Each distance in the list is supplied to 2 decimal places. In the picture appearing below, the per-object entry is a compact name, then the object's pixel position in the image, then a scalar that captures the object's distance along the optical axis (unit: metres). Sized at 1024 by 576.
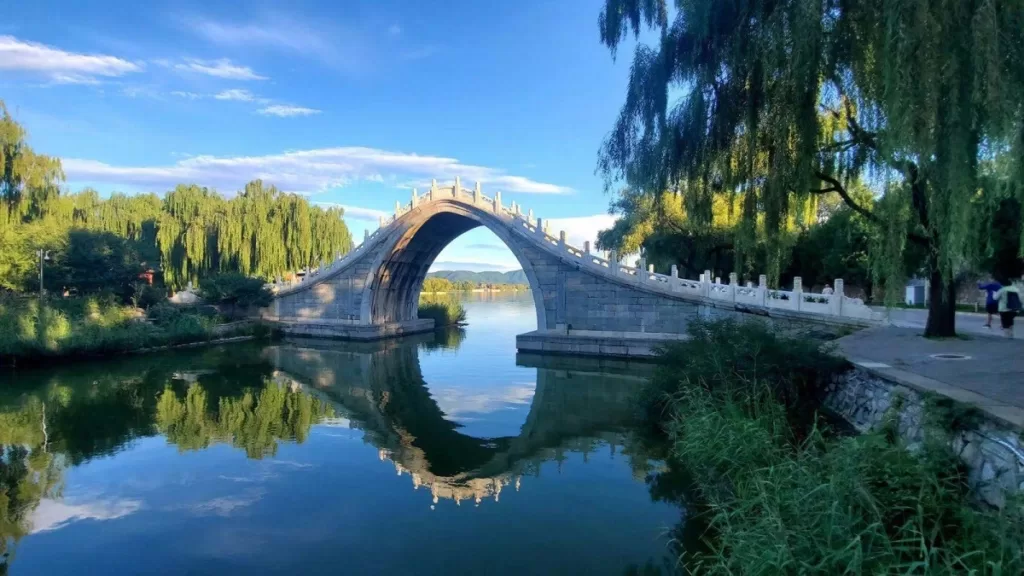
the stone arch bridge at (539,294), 15.12
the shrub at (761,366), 7.06
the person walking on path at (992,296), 10.45
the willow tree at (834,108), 4.15
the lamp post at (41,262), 17.86
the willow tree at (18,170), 19.02
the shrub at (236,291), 22.69
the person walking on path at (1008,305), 9.27
